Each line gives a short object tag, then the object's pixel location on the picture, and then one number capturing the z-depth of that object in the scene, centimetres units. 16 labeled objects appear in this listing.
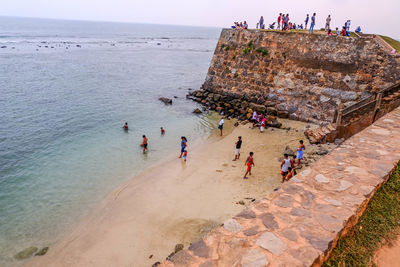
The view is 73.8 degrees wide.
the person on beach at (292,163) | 1149
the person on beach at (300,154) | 1296
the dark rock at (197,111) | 2362
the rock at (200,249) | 374
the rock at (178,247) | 873
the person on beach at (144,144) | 1634
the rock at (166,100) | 2700
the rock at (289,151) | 1472
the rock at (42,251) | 916
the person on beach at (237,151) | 1435
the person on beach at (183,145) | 1482
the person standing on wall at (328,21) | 2288
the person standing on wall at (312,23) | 2193
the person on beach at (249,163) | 1267
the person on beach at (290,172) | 1149
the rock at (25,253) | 907
